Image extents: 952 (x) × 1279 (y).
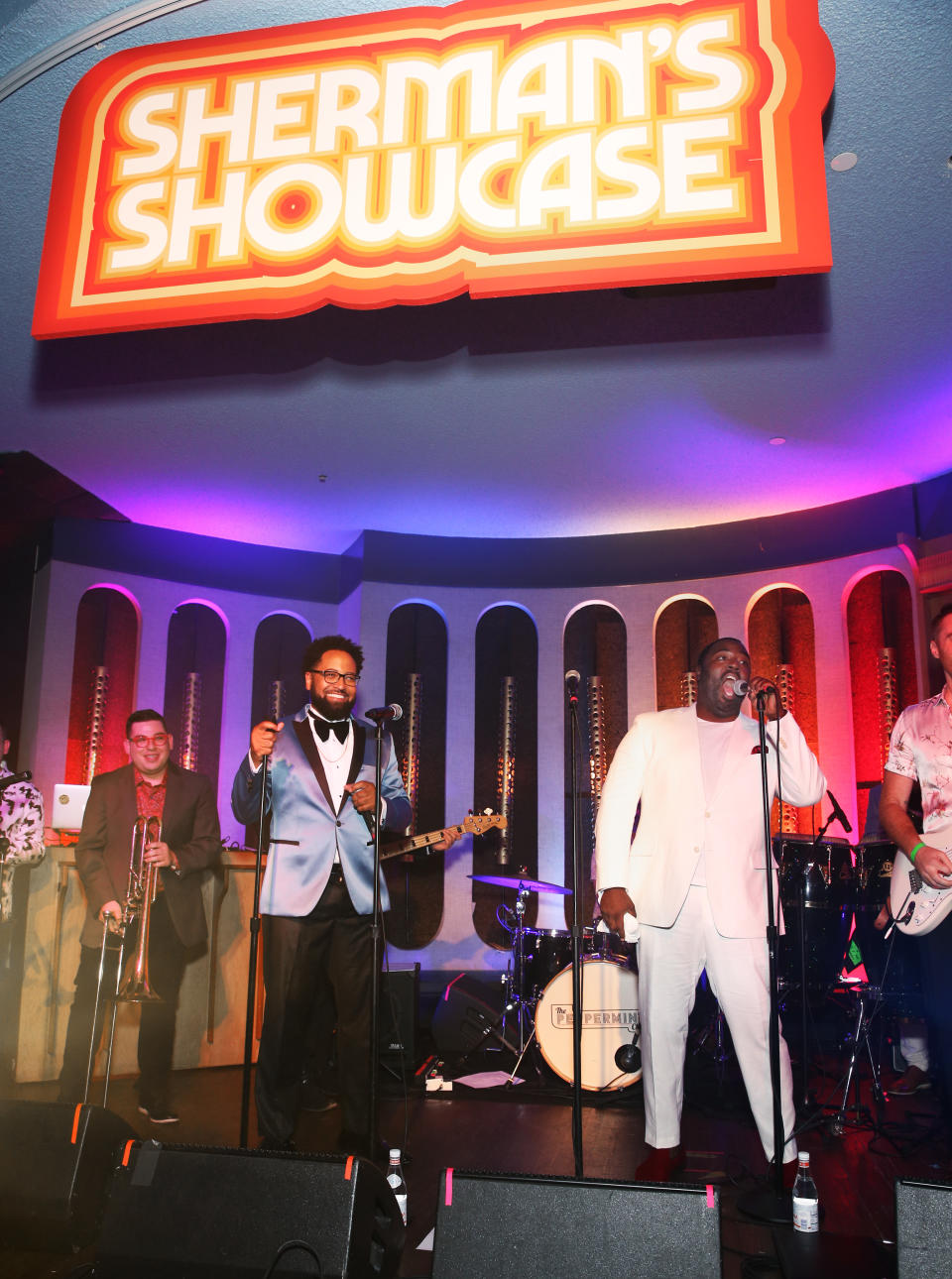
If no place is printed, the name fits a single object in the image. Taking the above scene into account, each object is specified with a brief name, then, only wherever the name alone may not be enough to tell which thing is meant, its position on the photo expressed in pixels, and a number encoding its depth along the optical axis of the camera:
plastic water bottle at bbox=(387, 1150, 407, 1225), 3.35
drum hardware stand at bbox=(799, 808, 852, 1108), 4.81
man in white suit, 3.83
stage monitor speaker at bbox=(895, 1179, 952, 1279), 2.11
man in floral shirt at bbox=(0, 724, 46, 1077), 5.41
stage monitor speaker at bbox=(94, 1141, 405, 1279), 2.29
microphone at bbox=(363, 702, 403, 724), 3.87
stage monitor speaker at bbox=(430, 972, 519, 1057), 6.34
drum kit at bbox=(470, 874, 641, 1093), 5.66
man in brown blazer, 5.06
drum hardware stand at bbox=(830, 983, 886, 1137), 5.06
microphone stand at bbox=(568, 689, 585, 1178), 3.25
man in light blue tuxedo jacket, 4.28
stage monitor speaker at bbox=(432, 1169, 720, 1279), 2.19
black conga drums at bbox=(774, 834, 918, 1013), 5.48
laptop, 6.64
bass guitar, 6.06
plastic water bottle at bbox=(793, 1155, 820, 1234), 3.36
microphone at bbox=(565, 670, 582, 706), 3.54
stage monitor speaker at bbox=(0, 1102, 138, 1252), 2.81
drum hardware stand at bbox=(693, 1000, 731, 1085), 5.95
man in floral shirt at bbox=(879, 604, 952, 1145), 3.92
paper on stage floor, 5.79
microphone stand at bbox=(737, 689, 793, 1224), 3.55
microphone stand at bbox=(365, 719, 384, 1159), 3.50
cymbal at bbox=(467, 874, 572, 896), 6.23
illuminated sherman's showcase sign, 2.76
